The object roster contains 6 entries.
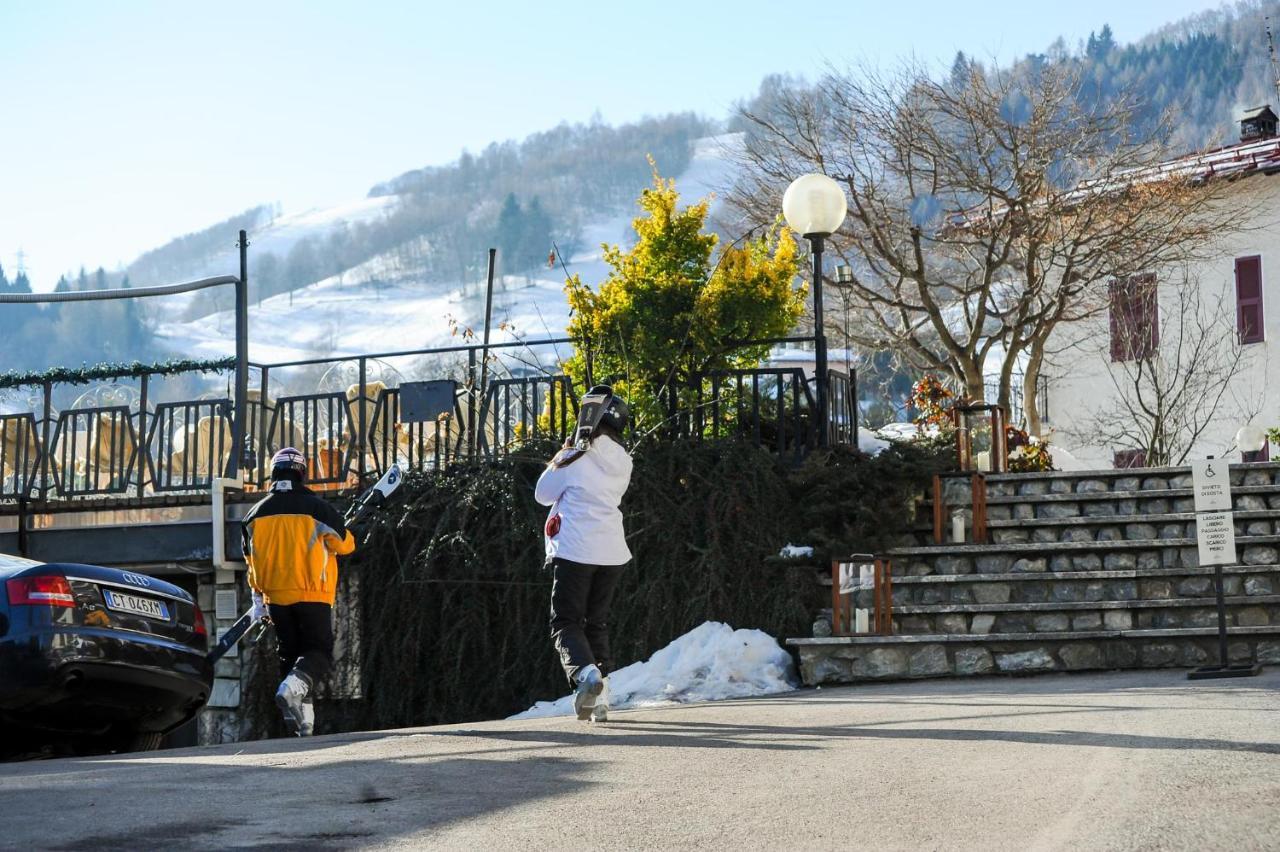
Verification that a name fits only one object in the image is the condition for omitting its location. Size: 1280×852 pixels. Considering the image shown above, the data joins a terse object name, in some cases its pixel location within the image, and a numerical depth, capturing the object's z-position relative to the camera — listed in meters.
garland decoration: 14.31
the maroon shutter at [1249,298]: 24.11
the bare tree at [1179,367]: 22.06
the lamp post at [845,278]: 20.59
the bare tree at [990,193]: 20.36
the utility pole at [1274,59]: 29.01
